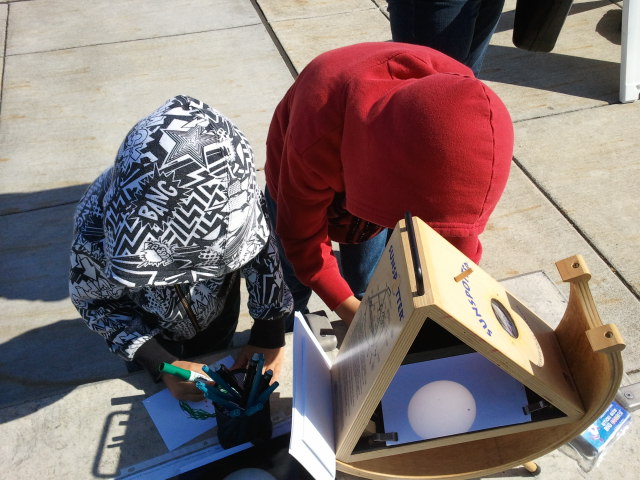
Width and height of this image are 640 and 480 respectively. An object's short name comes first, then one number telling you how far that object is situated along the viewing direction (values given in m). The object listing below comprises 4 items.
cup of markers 1.19
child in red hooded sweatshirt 1.06
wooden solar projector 0.90
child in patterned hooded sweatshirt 1.27
